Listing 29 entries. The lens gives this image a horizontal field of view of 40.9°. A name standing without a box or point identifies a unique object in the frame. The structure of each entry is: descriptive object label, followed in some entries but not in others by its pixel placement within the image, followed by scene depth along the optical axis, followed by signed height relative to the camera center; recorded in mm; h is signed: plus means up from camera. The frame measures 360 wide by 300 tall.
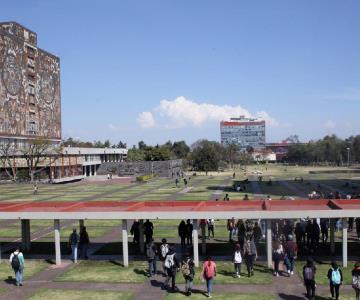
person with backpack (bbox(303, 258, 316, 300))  14023 -3560
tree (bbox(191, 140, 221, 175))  112188 -530
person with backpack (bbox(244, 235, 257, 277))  16922 -3428
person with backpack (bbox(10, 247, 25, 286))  16688 -3583
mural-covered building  88138 +14933
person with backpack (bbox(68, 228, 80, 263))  19766 -3444
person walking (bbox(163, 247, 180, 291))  15602 -3456
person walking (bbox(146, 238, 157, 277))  17266 -3518
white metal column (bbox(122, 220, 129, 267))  19188 -3550
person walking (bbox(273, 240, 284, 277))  16859 -3424
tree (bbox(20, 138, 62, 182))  81438 +1253
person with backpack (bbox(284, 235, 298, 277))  16969 -3502
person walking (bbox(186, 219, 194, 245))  21344 -3232
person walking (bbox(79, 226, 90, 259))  20414 -3503
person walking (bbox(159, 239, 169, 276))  17219 -3275
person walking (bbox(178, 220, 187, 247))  21172 -3253
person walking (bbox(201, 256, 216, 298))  14852 -3552
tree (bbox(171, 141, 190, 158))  157300 +3117
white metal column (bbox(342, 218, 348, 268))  17984 -3155
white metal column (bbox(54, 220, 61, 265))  19844 -3379
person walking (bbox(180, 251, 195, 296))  15008 -3517
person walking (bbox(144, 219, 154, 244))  20516 -3049
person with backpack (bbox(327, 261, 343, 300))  13781 -3496
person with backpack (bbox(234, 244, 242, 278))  16703 -3594
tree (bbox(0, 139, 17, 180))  80925 +338
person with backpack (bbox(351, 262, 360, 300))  13430 -3444
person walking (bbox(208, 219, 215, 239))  24691 -3470
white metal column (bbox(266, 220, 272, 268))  18484 -3361
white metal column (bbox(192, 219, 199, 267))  18656 -3296
